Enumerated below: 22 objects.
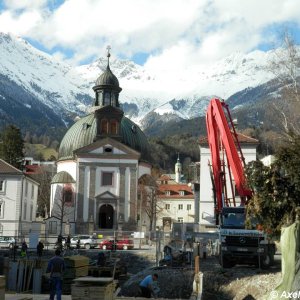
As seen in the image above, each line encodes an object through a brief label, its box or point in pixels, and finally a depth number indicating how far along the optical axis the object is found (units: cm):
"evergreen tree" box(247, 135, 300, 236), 1880
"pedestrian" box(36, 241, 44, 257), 3844
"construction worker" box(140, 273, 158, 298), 1995
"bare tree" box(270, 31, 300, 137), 3144
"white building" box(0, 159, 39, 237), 6575
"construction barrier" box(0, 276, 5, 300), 1446
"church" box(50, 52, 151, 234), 6906
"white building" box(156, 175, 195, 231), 9485
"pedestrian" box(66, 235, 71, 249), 4412
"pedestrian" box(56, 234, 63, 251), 4188
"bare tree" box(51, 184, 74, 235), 6894
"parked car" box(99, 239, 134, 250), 4538
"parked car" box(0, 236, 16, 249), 4759
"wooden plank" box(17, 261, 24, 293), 2706
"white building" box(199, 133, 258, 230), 5381
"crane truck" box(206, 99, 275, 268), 2639
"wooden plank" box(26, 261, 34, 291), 2753
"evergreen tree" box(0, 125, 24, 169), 10262
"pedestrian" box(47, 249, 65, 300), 1774
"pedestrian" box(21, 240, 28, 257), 3781
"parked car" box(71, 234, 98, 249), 4725
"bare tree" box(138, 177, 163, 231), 7088
